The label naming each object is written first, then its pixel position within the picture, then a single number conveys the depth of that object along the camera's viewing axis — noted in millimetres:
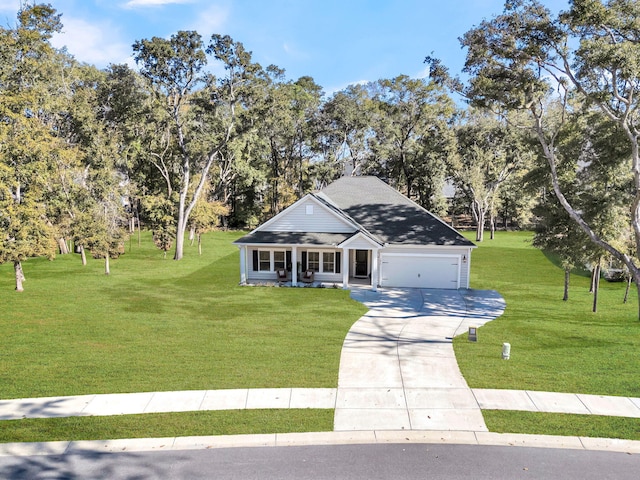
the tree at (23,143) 21203
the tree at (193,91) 30484
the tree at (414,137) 44406
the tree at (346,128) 47438
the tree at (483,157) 44156
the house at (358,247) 23500
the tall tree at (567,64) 15000
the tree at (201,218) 36594
